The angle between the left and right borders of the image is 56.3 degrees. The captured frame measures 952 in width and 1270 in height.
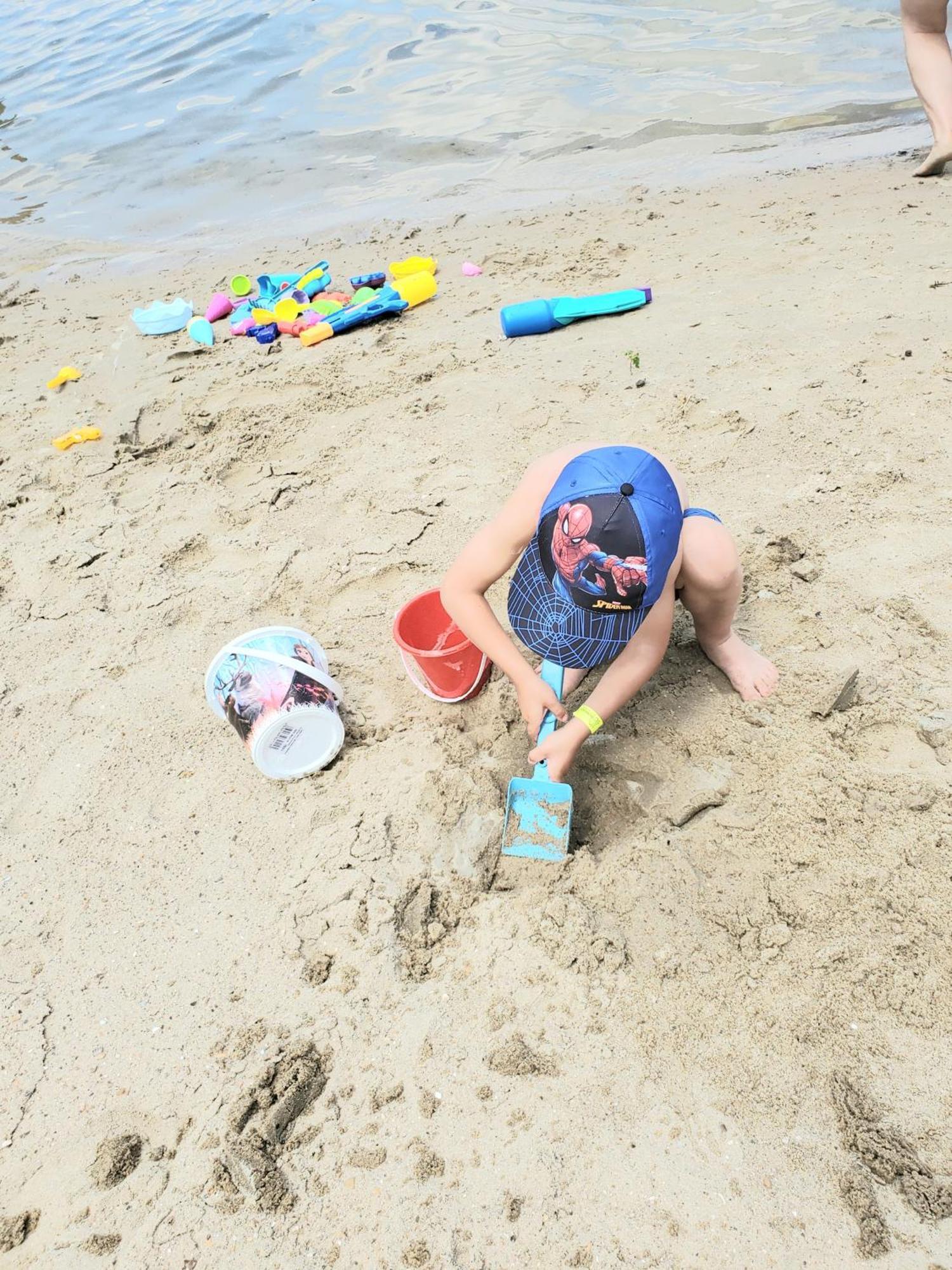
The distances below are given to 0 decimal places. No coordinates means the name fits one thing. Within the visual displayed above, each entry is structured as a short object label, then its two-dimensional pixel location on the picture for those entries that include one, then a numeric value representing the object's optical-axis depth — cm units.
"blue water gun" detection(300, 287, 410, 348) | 421
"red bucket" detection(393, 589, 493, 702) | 234
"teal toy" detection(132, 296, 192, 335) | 468
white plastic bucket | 218
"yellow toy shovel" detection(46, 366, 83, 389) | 429
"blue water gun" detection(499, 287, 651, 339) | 388
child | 183
